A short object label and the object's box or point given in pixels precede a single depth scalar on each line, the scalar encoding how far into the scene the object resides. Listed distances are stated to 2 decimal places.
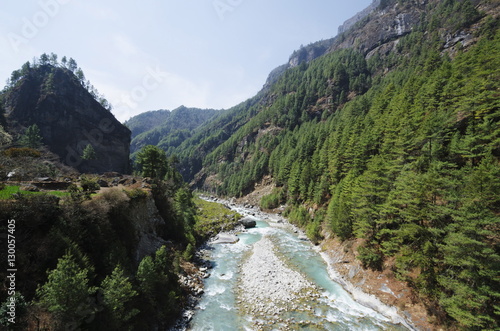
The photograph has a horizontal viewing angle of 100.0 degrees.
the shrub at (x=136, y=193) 27.30
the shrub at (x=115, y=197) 22.88
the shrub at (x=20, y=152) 32.72
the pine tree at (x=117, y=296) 14.69
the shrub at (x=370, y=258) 27.50
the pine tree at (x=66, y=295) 12.09
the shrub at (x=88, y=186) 24.12
